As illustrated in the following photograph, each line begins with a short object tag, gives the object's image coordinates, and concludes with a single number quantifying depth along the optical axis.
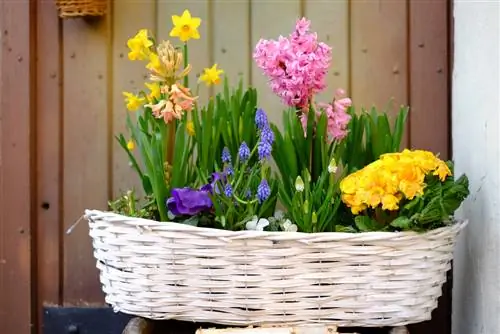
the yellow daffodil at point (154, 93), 2.28
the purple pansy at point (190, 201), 2.21
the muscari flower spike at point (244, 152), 2.23
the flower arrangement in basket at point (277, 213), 2.19
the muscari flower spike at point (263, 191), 2.21
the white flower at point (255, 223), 2.22
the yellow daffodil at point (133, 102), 2.29
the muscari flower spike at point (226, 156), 2.26
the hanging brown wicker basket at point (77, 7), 2.46
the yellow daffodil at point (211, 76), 2.30
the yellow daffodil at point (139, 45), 2.27
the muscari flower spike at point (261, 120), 2.24
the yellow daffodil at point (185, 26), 2.27
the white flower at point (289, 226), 2.21
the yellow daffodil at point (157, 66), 2.26
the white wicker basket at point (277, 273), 2.18
